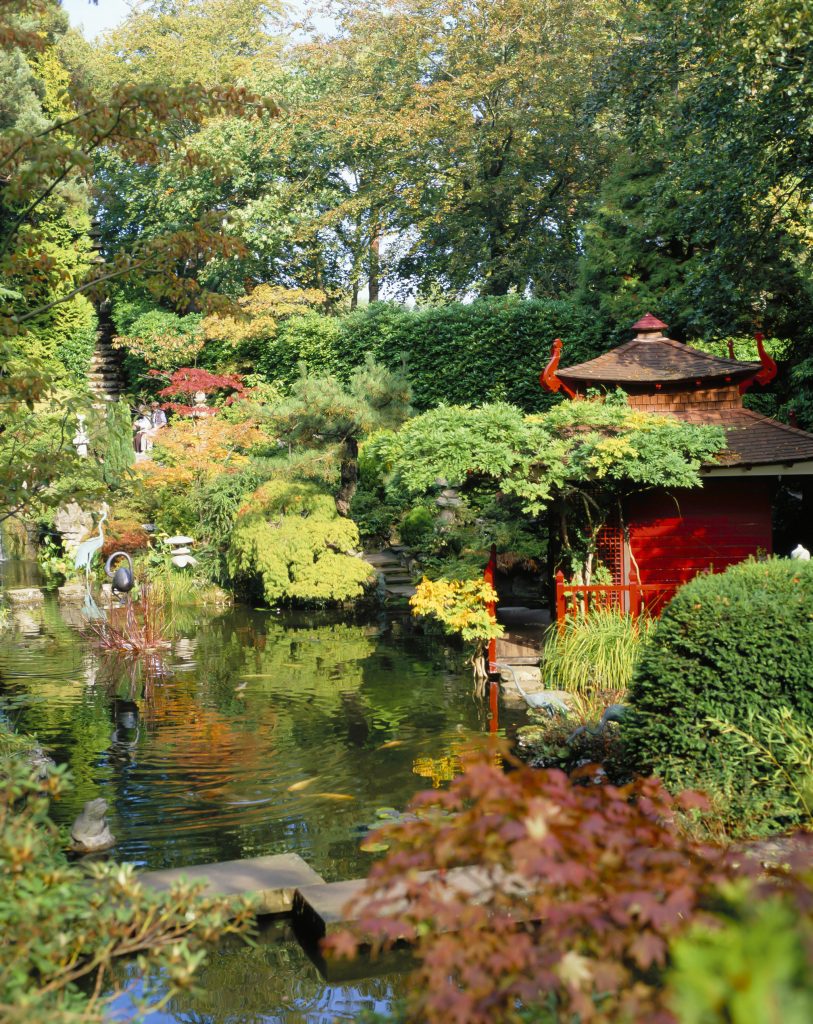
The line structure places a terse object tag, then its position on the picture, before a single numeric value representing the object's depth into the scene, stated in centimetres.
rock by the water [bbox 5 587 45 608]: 1612
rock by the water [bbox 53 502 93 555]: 1927
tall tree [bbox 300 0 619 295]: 2211
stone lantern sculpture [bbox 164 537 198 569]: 1691
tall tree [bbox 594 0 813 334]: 1035
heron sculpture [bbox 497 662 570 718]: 831
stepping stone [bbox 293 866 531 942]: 468
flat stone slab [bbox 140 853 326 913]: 508
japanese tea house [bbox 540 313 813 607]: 1093
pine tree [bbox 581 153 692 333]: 1762
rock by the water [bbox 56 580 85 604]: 1652
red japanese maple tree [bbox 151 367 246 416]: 1941
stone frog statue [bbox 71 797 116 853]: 597
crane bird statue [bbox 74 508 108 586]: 1452
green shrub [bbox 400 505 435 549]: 1661
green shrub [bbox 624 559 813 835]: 557
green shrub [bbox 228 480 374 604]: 1509
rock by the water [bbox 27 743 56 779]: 700
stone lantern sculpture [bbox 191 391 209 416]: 1926
